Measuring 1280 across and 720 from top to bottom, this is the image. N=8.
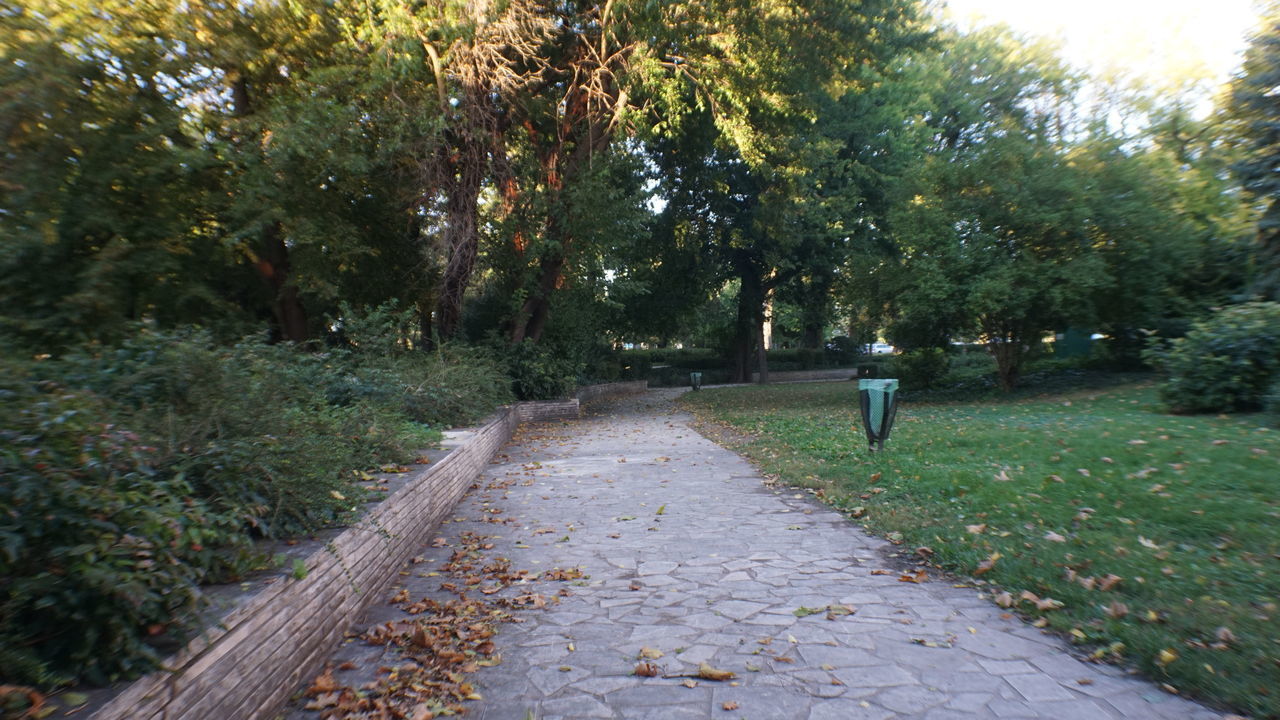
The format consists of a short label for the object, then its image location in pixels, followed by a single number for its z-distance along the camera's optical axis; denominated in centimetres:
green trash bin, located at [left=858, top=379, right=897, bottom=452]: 998
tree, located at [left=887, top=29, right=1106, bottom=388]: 1720
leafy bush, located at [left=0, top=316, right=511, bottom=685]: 248
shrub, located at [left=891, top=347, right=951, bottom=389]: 2369
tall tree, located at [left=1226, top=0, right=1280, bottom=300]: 1147
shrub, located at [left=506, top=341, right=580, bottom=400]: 1938
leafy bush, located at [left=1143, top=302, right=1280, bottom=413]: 1103
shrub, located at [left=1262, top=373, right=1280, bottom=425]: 973
